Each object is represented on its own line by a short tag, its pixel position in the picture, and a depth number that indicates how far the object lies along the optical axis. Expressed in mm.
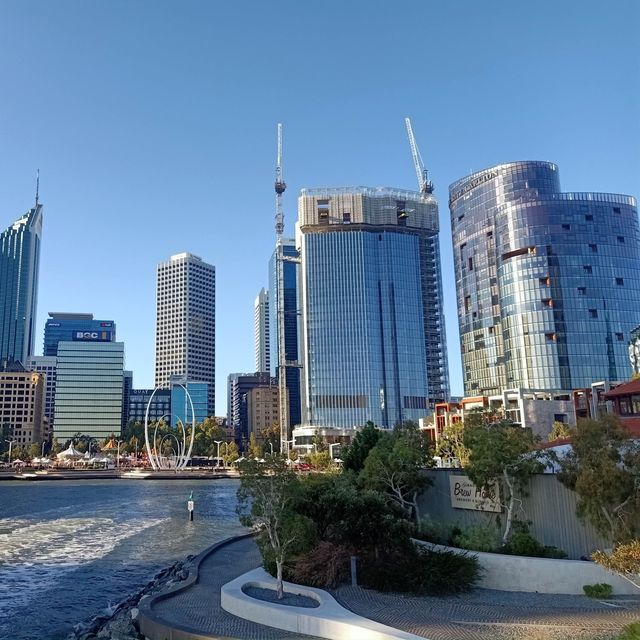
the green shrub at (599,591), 28938
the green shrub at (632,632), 17367
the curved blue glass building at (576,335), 195500
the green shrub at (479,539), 33719
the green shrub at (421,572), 30328
